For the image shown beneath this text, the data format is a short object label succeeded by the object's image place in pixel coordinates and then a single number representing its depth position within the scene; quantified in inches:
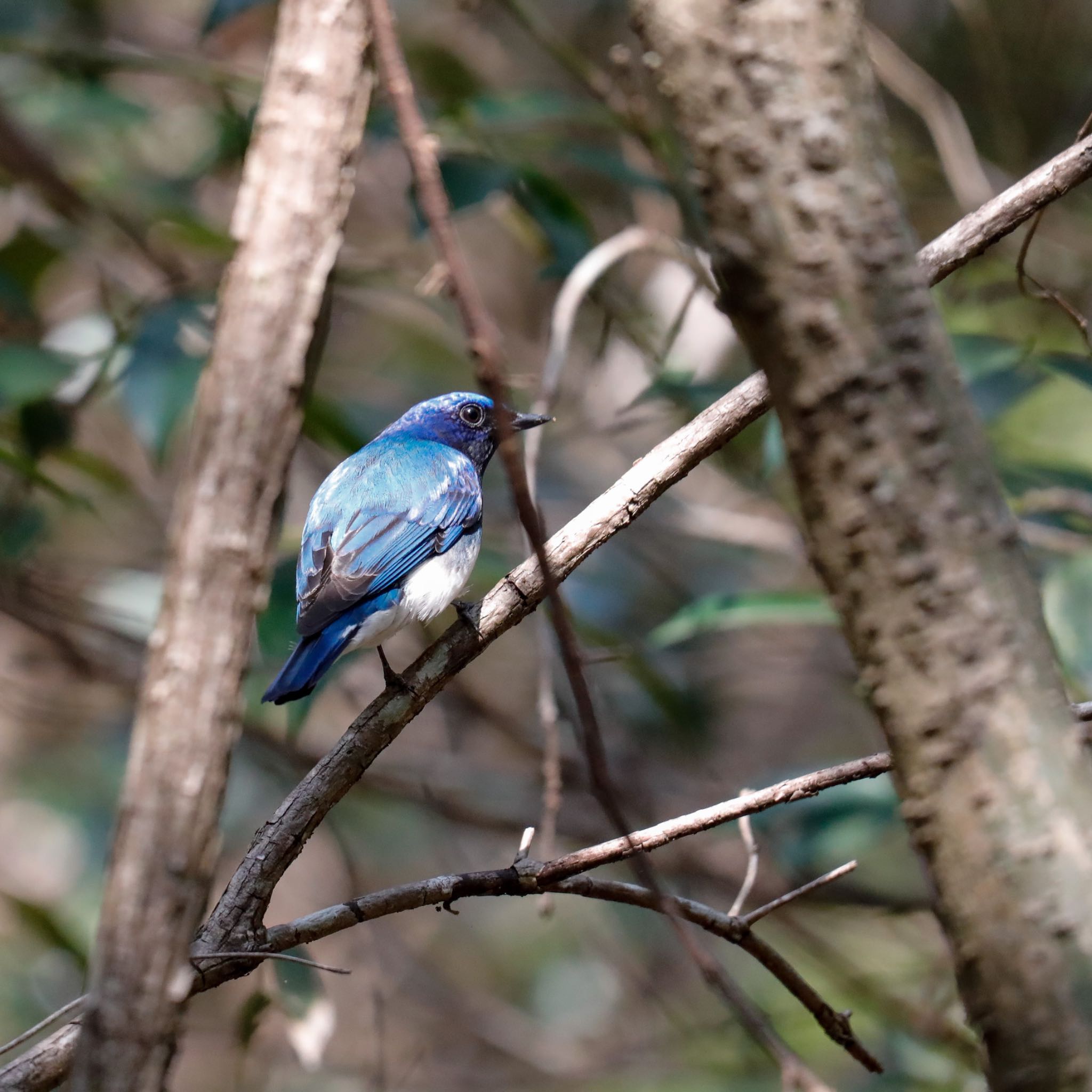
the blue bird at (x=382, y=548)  298.2
